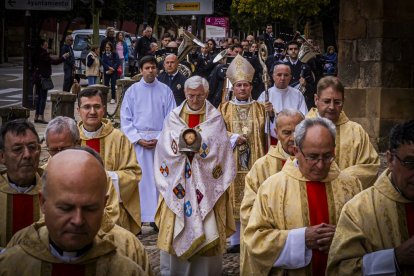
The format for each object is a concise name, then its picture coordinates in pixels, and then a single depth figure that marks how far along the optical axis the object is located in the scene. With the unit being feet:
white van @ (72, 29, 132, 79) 185.66
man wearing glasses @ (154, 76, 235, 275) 37.80
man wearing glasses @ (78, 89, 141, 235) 36.04
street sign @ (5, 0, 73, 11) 74.53
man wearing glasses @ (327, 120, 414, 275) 21.43
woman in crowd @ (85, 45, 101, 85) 118.33
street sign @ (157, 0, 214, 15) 104.50
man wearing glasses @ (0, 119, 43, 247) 25.07
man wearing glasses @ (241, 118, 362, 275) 24.10
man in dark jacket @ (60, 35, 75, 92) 114.36
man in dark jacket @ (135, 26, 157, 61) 105.91
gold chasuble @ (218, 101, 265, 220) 46.66
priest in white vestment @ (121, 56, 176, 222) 50.60
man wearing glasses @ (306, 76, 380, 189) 33.12
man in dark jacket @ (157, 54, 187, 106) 61.32
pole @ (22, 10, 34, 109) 79.60
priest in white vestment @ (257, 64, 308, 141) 50.55
